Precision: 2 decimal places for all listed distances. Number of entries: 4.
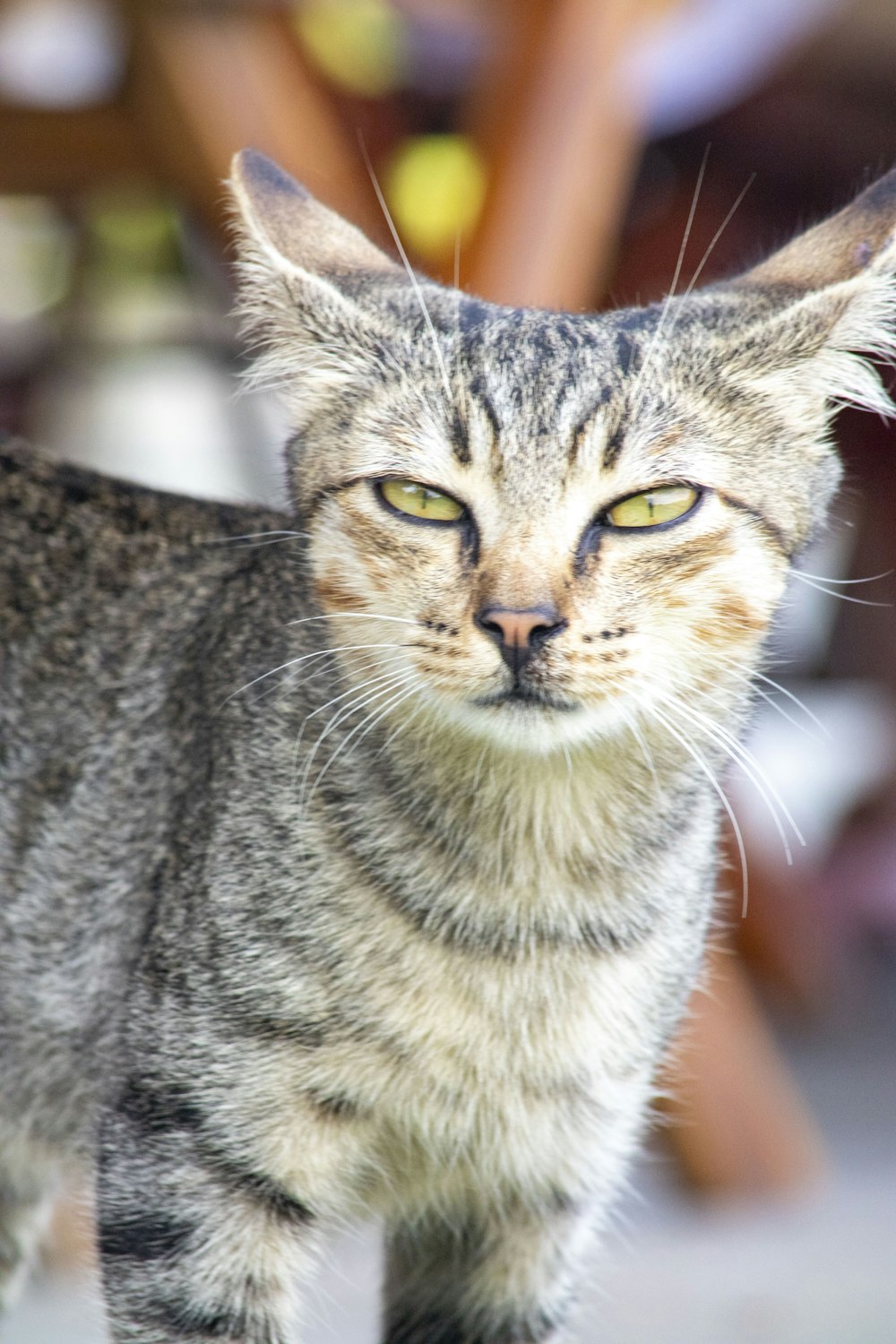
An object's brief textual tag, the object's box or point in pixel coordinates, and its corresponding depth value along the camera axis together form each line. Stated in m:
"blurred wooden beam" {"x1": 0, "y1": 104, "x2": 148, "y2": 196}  8.89
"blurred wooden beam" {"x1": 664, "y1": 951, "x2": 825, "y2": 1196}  9.95
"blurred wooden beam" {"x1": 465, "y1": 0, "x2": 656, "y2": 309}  7.70
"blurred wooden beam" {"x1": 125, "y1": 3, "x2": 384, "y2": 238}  7.93
